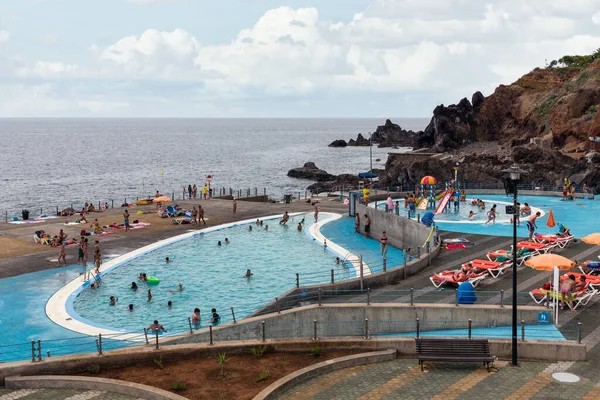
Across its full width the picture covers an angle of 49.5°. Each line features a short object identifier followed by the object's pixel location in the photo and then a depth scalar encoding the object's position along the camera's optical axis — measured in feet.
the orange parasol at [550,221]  101.32
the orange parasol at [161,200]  153.69
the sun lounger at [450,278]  77.87
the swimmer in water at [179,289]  91.86
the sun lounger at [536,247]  91.45
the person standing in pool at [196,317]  75.97
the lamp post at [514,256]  53.26
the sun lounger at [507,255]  85.71
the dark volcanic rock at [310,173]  349.20
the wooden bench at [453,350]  54.70
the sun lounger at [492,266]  80.89
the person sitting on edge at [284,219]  137.69
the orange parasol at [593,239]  79.36
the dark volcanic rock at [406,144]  642.76
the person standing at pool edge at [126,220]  127.90
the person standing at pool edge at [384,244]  104.56
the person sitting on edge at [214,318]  74.59
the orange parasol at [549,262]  66.90
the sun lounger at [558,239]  95.81
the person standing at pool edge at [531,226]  103.86
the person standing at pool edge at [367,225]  128.26
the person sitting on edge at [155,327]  70.10
